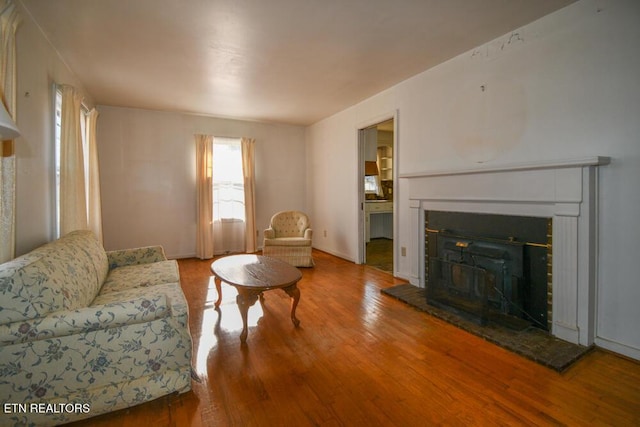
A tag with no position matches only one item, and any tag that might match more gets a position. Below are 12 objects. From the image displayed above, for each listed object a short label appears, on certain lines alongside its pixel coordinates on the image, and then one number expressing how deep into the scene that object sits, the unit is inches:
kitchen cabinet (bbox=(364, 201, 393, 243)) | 276.1
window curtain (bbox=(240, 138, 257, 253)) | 218.2
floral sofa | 53.9
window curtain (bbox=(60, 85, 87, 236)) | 107.3
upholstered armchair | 179.5
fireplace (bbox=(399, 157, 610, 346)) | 84.3
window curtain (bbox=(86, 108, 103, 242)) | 143.4
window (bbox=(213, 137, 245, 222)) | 214.2
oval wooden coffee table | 92.2
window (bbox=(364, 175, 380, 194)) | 270.5
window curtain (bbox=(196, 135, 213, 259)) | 202.8
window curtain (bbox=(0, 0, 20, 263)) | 69.6
